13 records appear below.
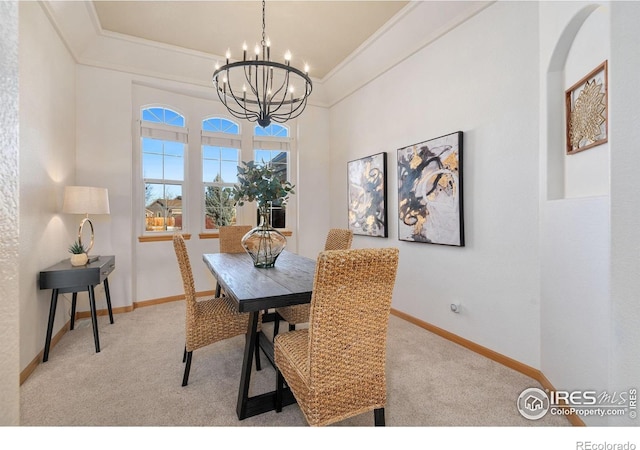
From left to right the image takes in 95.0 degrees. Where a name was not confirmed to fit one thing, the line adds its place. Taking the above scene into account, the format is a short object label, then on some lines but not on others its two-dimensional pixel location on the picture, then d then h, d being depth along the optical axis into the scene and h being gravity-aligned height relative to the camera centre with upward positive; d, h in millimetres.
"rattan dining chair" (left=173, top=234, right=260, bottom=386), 1967 -685
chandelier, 4191 +2078
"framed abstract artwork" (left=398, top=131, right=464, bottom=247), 2738 +319
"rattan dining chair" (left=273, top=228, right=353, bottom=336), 2346 -693
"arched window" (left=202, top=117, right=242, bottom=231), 4371 +853
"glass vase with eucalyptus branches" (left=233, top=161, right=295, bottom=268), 2225 +181
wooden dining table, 1542 -379
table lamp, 2812 +231
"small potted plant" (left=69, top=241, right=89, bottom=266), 2768 -303
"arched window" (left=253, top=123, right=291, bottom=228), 4676 +1188
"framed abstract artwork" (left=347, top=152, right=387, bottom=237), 3713 +387
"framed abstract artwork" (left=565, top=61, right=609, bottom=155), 1578 +655
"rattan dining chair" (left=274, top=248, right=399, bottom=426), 1269 -543
